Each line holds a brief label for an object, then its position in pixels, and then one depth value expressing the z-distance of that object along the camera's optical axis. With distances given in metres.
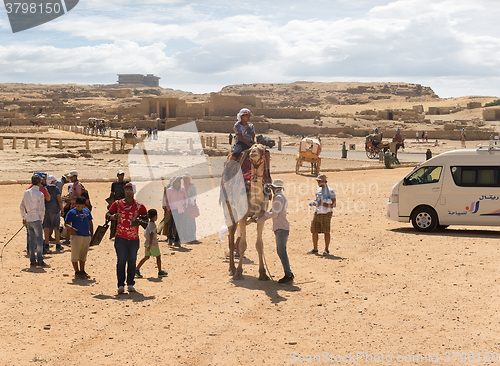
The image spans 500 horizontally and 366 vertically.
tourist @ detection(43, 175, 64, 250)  11.55
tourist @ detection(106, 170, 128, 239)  12.48
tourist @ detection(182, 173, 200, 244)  12.89
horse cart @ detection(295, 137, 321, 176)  28.41
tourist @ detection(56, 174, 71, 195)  12.30
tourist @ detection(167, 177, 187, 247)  12.80
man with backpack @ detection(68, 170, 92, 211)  12.13
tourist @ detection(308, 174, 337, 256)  11.75
